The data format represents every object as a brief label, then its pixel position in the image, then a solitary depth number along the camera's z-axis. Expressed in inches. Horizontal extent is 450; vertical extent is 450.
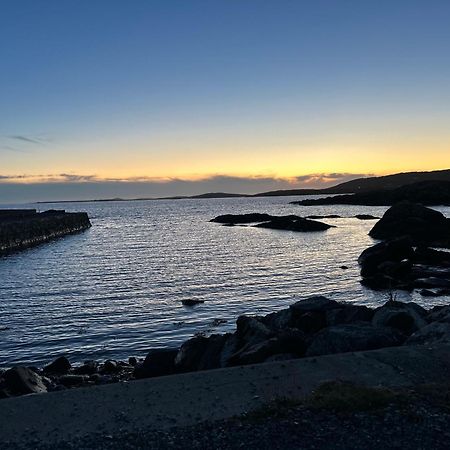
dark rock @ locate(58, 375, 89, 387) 483.0
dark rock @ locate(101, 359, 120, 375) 533.3
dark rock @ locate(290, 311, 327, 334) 540.1
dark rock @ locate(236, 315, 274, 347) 457.7
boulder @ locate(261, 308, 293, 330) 560.1
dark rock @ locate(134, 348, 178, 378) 473.4
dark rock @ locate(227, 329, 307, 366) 394.6
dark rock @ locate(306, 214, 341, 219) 3775.1
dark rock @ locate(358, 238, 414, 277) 1231.1
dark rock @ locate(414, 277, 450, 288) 1016.9
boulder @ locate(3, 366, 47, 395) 403.5
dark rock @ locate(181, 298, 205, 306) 874.9
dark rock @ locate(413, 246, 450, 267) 1269.2
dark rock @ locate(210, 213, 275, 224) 3548.2
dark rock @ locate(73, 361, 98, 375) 531.5
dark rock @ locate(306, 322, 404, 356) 366.6
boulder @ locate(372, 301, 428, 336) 439.2
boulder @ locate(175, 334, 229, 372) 462.6
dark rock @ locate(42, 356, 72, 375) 530.6
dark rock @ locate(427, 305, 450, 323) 434.7
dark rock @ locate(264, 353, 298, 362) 385.4
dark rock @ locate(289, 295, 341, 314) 565.6
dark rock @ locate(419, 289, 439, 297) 931.7
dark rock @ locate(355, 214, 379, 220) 3495.3
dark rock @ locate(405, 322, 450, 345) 359.5
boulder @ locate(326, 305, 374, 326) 514.6
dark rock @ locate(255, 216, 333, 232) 2603.3
